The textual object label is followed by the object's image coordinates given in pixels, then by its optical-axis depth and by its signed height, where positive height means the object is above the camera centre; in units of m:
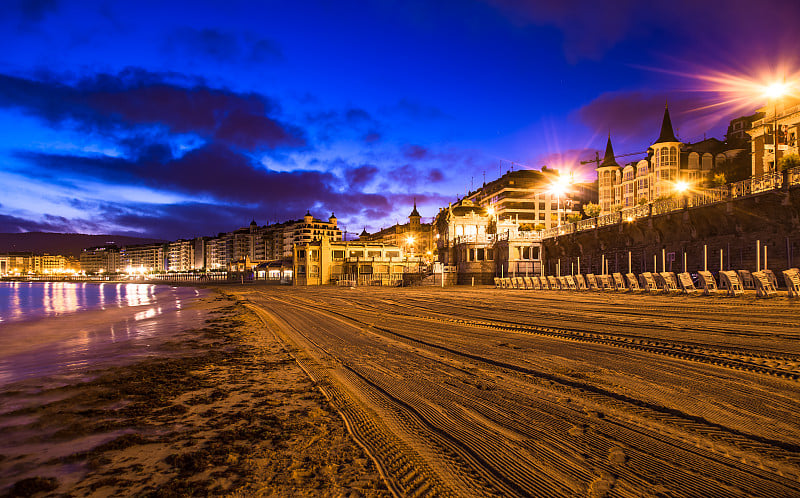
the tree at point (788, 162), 29.17 +5.90
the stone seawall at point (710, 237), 22.73 +0.82
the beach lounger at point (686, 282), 20.50 -1.56
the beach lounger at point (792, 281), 15.81 -1.25
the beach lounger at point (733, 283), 18.03 -1.47
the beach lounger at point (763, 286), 16.84 -1.51
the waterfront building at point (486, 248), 48.09 +0.61
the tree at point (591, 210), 60.27 +5.86
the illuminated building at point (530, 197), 98.56 +13.40
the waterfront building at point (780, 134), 40.47 +11.18
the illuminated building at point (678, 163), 70.31 +14.64
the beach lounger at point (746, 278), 18.88 -1.33
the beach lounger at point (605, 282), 27.56 -1.99
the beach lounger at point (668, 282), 22.33 -1.70
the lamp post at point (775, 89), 21.64 +8.12
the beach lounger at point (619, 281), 26.29 -1.87
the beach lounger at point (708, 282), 19.35 -1.52
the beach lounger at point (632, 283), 24.93 -1.91
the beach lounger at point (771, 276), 17.58 -1.17
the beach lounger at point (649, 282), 23.31 -1.74
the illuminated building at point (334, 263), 73.12 -1.14
